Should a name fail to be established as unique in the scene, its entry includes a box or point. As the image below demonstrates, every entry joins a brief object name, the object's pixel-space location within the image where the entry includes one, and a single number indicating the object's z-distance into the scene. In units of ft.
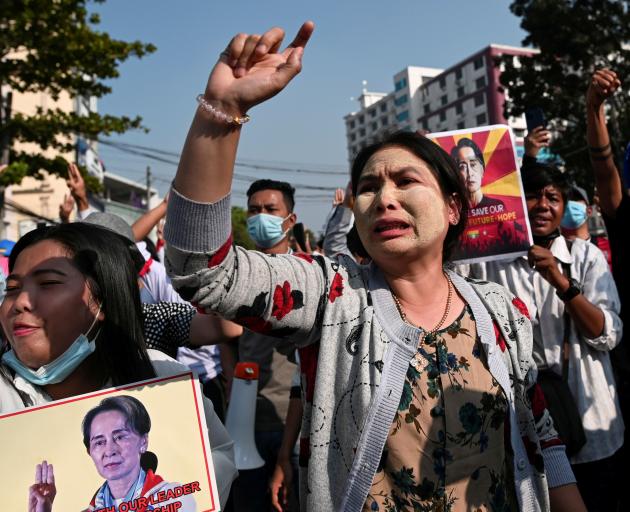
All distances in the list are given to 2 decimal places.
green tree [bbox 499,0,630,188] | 67.87
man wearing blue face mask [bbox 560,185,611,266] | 15.02
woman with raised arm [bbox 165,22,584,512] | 4.24
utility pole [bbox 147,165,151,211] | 137.61
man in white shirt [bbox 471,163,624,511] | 8.45
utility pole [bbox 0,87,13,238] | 41.04
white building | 231.91
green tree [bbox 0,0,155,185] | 38.36
